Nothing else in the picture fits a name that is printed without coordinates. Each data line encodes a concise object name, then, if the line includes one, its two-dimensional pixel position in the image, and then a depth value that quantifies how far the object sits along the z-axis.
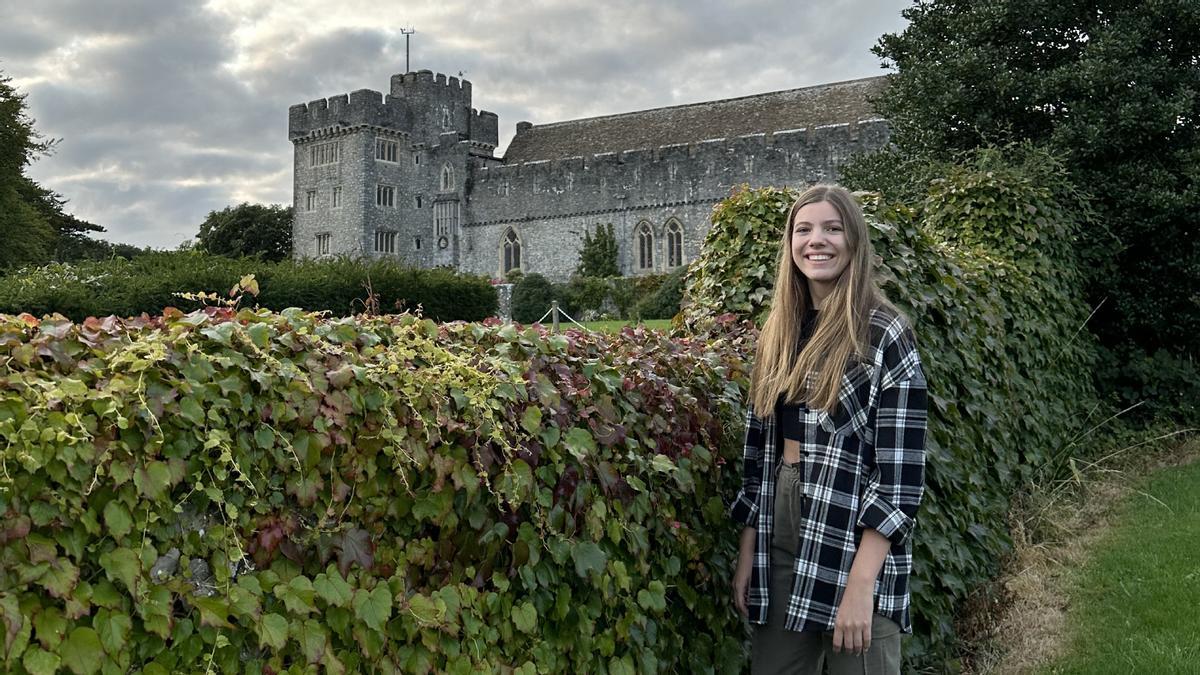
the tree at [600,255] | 44.38
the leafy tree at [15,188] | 32.38
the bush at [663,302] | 32.47
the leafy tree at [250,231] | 57.50
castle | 42.91
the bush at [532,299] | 37.38
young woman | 2.58
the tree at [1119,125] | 9.93
